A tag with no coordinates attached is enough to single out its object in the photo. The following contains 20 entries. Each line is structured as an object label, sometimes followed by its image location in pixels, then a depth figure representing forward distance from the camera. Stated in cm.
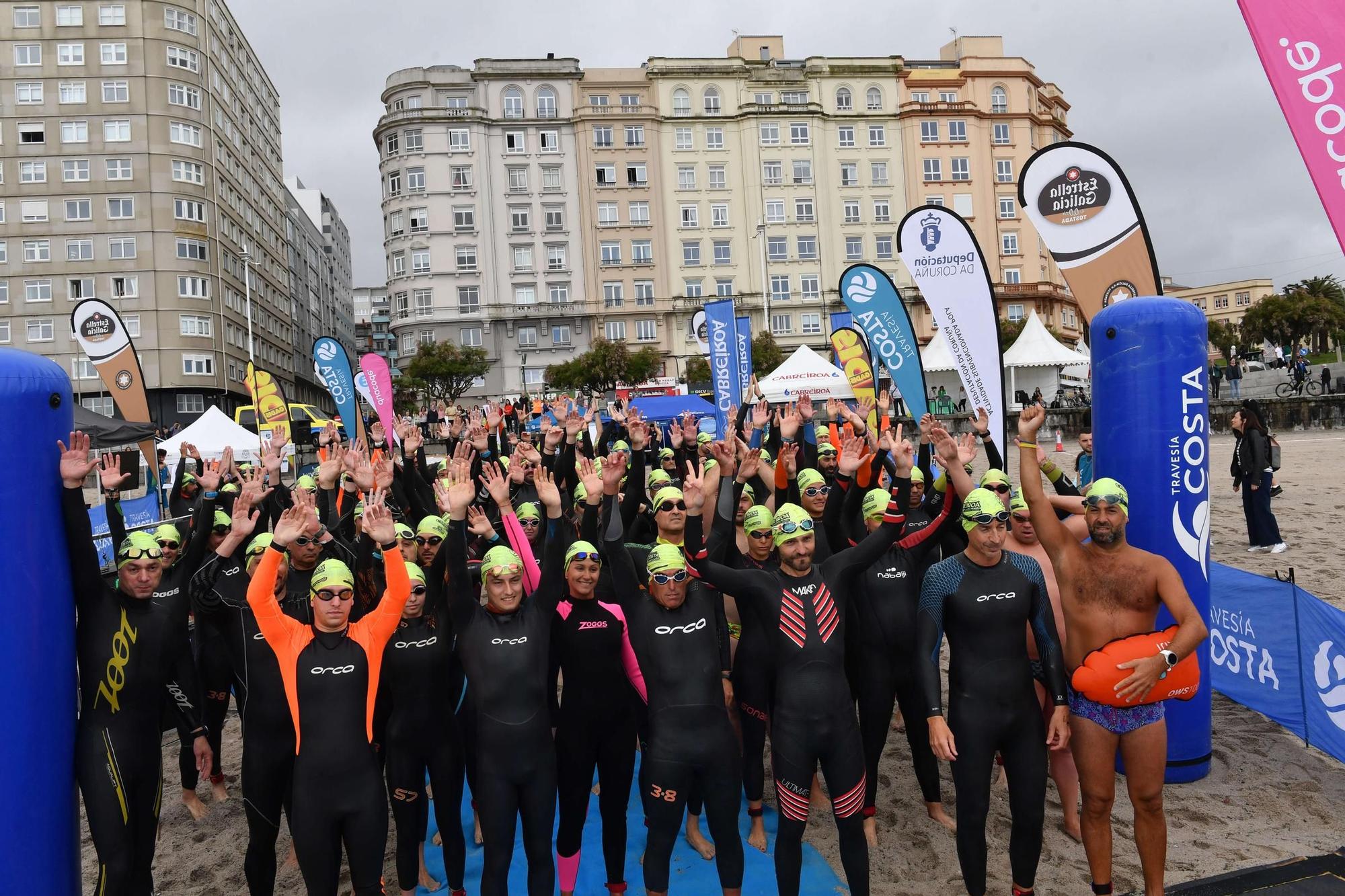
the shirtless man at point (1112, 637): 434
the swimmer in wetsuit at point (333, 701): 412
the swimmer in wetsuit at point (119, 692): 426
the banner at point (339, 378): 1535
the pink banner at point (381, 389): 1467
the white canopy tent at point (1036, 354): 3244
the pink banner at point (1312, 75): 405
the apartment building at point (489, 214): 5475
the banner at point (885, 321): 915
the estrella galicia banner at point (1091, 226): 727
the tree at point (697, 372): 4981
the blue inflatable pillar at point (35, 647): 398
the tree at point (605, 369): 4888
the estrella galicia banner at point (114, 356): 1305
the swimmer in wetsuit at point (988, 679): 440
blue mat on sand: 511
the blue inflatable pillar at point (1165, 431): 576
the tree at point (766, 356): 4938
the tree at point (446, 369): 4809
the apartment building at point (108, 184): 4694
